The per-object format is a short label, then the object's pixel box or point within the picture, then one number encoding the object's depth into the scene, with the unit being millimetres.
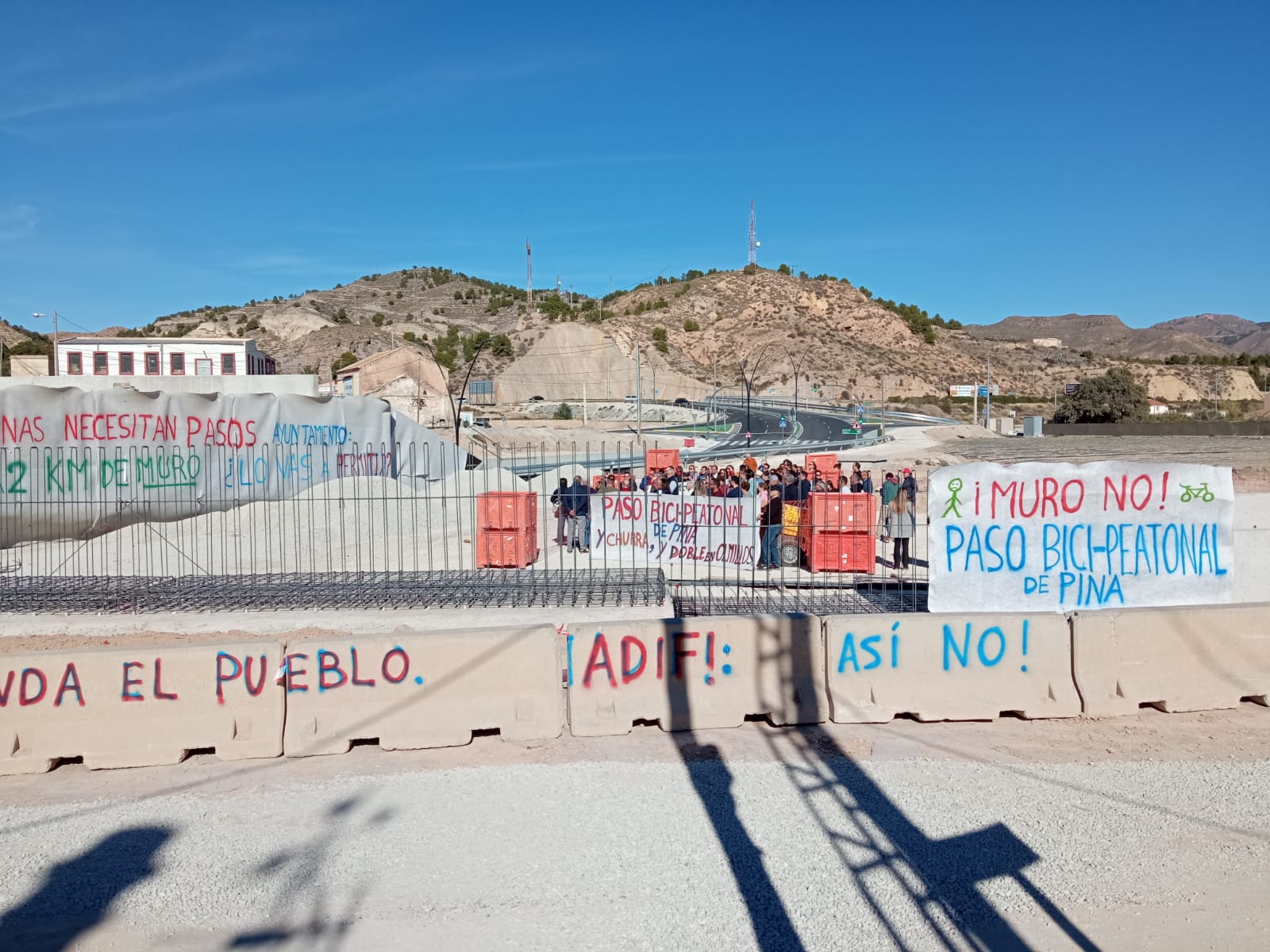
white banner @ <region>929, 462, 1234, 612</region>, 10961
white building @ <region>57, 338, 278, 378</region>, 55312
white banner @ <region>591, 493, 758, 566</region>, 16375
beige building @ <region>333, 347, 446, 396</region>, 70812
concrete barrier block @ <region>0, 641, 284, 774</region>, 7371
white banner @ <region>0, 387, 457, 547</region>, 20016
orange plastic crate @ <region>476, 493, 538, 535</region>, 16453
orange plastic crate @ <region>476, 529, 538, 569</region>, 16578
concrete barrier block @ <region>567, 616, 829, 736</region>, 7945
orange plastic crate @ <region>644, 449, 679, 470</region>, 29281
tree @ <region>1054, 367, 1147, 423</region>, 74500
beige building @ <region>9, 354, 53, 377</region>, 56031
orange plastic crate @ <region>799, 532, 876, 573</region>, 15508
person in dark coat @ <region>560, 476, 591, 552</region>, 17453
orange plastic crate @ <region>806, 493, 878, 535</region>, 15477
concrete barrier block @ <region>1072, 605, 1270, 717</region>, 8375
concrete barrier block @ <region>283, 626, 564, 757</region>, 7617
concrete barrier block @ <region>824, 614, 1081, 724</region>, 8180
